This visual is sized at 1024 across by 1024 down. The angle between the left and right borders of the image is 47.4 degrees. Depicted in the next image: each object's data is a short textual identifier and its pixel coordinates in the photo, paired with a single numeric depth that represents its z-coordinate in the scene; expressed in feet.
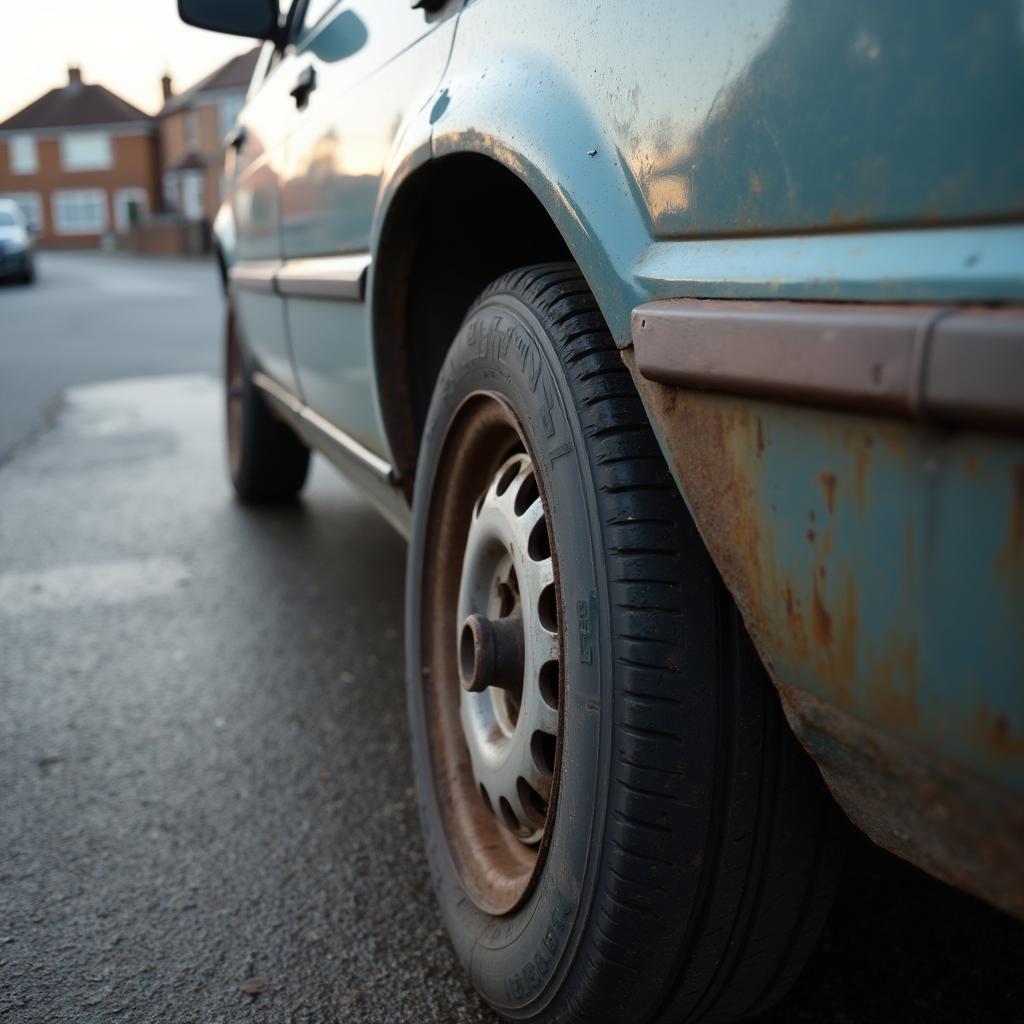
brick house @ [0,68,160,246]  195.42
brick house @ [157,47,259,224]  166.30
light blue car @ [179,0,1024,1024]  2.74
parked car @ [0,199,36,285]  73.87
